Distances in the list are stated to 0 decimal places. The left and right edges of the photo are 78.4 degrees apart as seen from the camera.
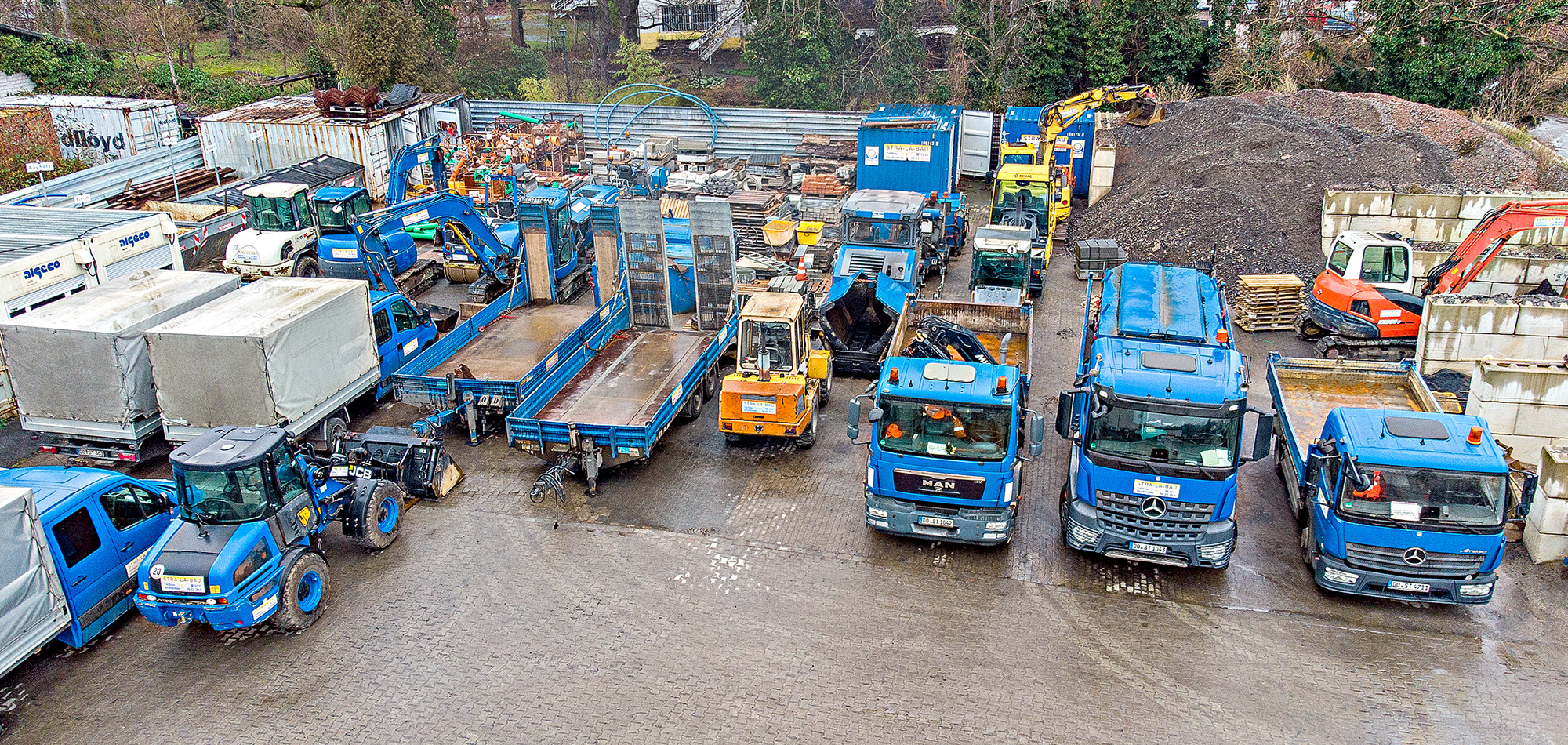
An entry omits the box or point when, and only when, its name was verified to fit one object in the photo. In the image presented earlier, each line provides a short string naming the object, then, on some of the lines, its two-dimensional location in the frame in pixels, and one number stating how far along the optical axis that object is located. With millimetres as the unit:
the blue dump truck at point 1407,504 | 9984
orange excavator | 16531
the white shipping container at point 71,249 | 15719
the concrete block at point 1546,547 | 11375
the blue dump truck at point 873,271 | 17484
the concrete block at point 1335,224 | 21406
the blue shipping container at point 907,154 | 24797
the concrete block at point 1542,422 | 12656
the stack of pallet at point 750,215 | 24188
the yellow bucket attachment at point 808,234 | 22250
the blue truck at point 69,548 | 9305
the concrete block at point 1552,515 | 11219
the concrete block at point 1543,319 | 14297
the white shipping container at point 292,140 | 29281
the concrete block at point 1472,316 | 14430
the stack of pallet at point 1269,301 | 19234
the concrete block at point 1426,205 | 20734
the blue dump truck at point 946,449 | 11172
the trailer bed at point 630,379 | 14258
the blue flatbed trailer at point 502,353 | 14672
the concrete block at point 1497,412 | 12750
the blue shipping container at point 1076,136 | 28859
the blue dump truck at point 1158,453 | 10539
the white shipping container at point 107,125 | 29641
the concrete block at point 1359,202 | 21094
